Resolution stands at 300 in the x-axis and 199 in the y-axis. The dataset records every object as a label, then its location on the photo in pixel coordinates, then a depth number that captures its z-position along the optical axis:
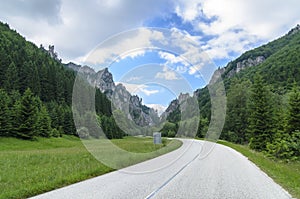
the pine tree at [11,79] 91.94
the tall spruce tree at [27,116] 50.97
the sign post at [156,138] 24.28
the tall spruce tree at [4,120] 49.06
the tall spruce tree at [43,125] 56.03
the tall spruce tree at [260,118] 39.94
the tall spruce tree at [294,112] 33.41
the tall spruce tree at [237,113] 63.06
